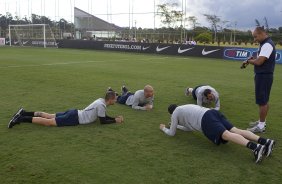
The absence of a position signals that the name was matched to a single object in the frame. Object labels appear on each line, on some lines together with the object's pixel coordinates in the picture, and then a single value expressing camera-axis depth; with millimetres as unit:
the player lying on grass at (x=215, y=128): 3767
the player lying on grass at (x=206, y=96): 5695
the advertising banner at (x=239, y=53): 17532
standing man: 4693
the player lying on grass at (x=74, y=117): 4855
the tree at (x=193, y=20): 35924
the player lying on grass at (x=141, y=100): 5826
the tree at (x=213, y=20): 36958
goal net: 31349
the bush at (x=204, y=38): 31740
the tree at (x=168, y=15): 32696
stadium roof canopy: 34021
